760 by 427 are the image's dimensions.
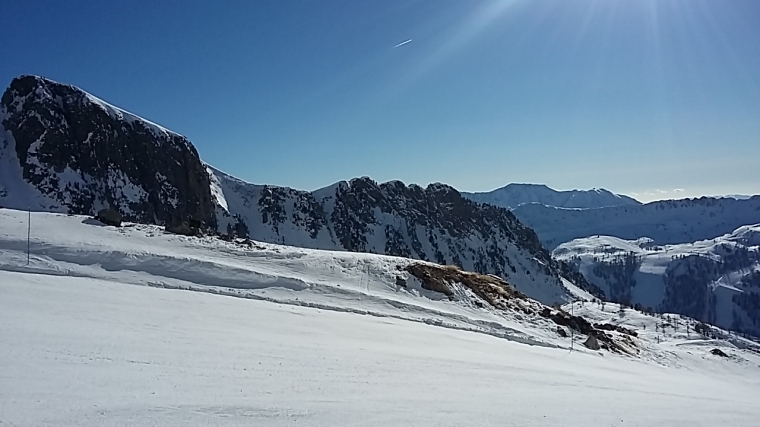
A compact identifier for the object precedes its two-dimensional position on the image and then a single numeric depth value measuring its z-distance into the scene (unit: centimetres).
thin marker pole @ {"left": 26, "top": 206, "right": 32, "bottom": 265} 2303
